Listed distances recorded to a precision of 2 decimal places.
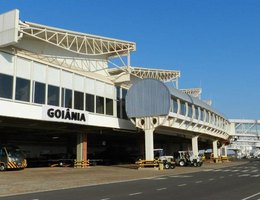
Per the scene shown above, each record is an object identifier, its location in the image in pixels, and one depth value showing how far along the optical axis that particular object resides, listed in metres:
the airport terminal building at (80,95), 31.72
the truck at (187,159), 49.25
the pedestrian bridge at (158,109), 42.44
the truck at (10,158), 36.09
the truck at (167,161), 42.12
